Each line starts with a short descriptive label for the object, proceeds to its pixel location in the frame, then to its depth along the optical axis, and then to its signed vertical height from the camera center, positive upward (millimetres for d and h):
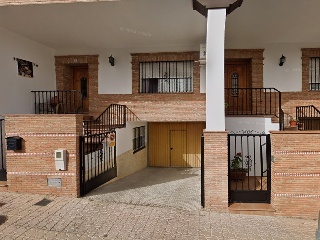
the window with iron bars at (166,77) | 10438 +1776
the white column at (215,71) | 6039 +1177
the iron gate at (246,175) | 6078 -1784
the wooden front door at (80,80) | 11305 +1780
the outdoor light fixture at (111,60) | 10250 +2458
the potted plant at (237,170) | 7156 -1600
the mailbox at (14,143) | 6016 -635
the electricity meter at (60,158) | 5953 -1019
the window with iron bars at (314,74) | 9945 +1763
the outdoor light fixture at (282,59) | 9643 +2307
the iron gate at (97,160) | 6273 -1279
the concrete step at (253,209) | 5801 -2257
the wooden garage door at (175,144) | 12445 -1427
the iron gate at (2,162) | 6531 -1366
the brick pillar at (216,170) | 5914 -1317
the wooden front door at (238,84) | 10297 +1458
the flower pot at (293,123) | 8584 -234
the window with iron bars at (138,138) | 10991 -1016
